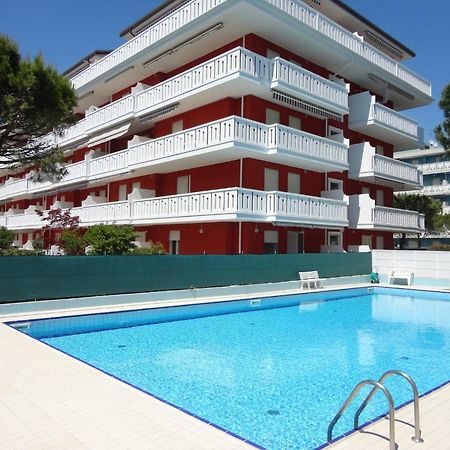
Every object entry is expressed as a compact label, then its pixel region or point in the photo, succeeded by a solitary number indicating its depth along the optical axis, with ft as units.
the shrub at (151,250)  64.63
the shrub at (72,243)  64.23
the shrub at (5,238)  83.56
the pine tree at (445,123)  95.71
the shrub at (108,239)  59.47
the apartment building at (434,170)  193.68
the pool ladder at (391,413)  15.39
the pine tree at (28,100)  38.96
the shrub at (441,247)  105.50
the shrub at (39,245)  90.07
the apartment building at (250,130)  65.26
